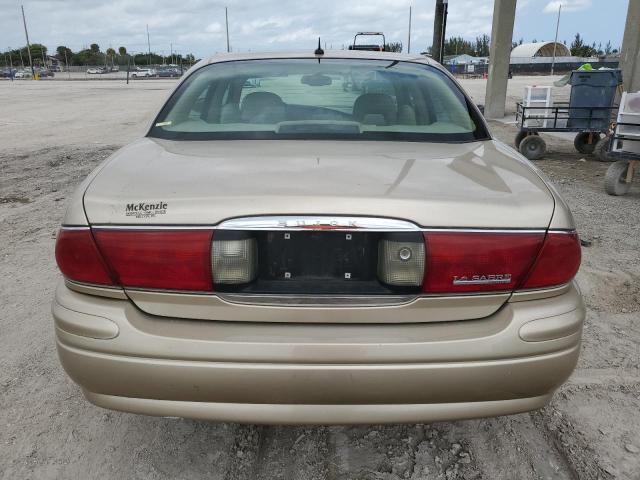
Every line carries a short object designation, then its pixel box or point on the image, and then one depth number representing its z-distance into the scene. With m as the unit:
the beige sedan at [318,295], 1.69
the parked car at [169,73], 70.00
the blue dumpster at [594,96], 9.09
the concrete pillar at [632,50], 11.30
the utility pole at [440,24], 13.23
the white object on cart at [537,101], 9.52
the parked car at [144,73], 67.72
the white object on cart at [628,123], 6.51
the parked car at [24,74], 71.41
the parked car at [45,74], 70.19
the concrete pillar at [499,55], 14.80
